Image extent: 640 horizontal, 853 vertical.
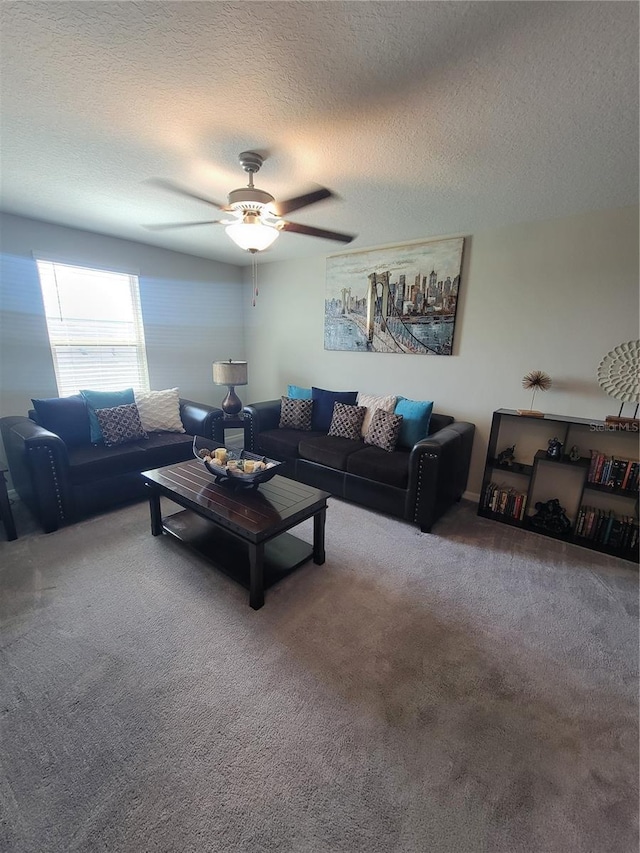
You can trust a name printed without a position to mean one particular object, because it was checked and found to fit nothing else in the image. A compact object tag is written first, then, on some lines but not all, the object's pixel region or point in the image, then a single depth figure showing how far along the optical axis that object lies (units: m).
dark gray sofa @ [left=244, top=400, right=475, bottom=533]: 2.68
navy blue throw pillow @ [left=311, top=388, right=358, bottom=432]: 3.82
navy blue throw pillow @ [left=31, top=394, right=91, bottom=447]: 2.98
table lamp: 3.96
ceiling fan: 1.75
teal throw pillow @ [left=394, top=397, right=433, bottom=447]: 3.24
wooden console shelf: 2.53
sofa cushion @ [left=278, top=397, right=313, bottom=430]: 3.87
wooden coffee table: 1.91
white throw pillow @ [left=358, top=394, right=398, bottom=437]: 3.46
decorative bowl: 2.19
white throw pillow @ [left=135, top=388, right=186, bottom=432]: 3.56
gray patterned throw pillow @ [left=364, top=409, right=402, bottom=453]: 3.17
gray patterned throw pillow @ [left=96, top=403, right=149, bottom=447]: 3.16
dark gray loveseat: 2.52
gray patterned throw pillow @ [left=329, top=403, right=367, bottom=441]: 3.52
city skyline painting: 3.21
